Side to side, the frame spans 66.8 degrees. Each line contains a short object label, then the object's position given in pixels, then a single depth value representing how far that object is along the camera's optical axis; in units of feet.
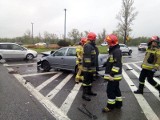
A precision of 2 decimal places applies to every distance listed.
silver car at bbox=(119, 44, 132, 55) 51.43
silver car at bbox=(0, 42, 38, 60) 31.44
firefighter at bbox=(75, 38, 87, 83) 15.90
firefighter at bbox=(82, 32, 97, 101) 11.67
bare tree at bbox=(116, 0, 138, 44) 80.82
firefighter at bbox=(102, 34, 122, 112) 9.85
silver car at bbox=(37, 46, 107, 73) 19.46
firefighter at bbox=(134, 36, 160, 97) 11.84
